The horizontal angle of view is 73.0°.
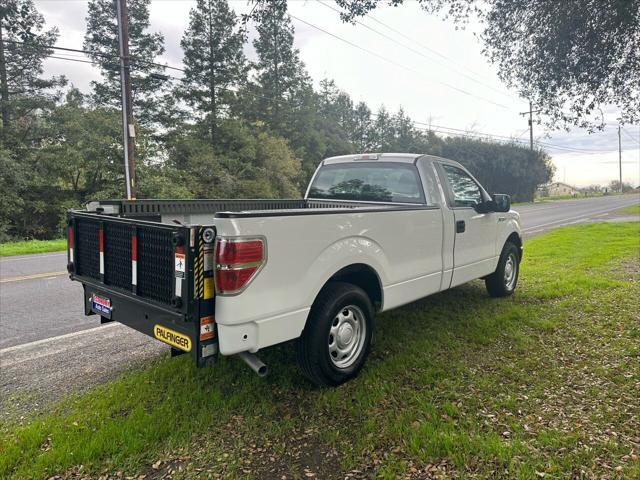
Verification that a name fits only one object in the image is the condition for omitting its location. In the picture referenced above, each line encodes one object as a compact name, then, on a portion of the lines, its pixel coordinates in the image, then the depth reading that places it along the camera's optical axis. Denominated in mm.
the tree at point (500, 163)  47562
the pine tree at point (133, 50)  24141
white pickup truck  2668
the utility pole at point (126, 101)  14281
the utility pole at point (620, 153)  85500
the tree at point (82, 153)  19578
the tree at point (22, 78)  19406
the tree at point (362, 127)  53719
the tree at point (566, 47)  5617
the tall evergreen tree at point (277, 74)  34719
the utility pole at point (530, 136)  47509
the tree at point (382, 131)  53688
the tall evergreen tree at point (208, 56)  28828
